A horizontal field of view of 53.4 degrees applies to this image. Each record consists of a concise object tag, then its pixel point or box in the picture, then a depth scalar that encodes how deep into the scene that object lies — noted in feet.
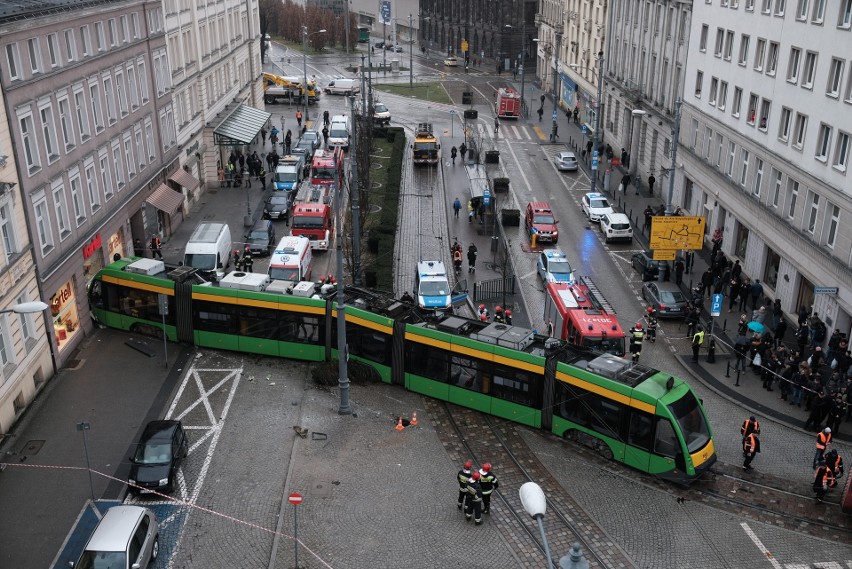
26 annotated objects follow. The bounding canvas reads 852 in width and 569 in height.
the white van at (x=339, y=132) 216.74
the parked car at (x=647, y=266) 131.64
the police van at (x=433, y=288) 118.11
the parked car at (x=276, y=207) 162.81
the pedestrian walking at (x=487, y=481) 71.62
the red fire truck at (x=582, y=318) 98.89
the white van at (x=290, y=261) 123.24
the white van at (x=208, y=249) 128.47
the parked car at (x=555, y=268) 129.49
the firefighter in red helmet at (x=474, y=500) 71.77
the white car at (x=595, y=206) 163.43
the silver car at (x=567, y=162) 203.31
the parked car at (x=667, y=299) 118.83
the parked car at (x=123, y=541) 62.44
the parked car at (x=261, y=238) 143.95
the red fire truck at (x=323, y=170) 179.83
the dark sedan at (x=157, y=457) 75.77
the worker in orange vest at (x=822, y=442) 77.71
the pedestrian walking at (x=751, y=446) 79.92
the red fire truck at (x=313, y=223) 146.72
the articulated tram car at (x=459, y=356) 77.51
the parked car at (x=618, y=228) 151.64
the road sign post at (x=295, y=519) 64.28
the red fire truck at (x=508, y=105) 263.70
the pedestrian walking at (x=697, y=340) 104.73
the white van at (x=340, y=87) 308.40
